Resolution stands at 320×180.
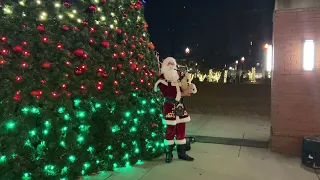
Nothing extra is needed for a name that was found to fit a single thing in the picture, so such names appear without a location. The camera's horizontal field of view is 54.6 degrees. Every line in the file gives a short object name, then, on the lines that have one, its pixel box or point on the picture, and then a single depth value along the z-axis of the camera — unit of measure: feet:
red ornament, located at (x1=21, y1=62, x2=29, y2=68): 14.61
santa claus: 19.86
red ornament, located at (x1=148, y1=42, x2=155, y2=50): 22.94
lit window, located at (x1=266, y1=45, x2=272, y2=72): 26.73
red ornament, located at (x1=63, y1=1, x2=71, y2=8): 17.14
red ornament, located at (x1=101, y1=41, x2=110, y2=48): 18.22
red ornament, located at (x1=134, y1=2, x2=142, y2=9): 21.74
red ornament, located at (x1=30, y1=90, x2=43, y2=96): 14.61
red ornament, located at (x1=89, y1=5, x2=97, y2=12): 18.01
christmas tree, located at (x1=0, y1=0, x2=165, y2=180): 14.42
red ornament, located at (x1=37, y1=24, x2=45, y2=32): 15.29
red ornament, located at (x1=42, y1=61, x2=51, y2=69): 15.21
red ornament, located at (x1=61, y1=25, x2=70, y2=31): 16.24
